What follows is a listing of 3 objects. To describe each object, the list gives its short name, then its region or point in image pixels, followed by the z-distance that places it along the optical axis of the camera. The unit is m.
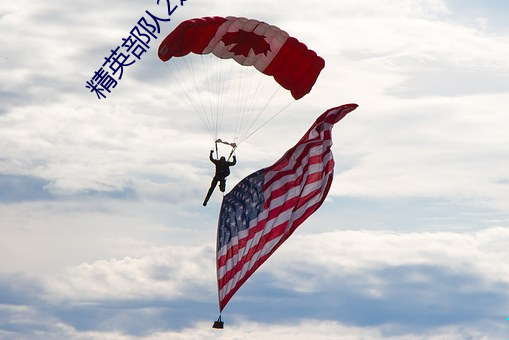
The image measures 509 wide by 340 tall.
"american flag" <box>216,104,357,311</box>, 49.88
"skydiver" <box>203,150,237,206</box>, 50.19
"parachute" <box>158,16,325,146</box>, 50.25
